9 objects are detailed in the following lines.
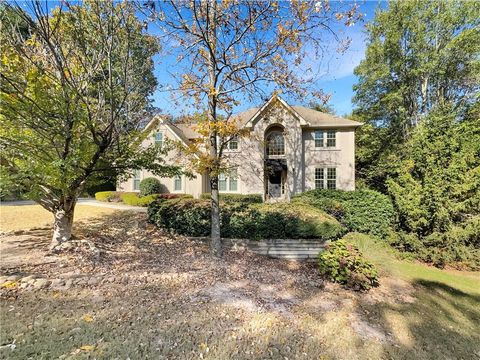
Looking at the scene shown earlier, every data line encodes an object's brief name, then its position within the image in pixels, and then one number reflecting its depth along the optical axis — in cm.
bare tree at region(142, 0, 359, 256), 686
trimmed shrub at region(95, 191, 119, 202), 1741
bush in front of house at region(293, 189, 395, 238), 1271
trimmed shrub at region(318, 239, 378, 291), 673
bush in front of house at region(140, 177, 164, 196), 1806
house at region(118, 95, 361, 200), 1842
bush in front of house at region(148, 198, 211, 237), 972
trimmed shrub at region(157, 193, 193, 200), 1671
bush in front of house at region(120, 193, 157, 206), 1547
